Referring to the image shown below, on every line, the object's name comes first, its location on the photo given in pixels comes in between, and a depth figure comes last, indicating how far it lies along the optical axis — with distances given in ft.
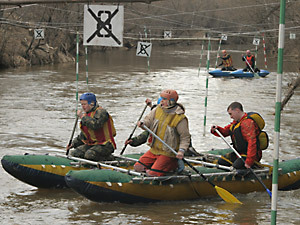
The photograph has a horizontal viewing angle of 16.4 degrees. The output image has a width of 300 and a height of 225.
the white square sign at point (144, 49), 126.43
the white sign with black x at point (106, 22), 51.43
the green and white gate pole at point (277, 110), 29.81
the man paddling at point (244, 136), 49.77
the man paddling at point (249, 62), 169.65
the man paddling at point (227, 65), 177.48
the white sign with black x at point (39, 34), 184.23
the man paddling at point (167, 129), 47.95
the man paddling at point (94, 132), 52.04
